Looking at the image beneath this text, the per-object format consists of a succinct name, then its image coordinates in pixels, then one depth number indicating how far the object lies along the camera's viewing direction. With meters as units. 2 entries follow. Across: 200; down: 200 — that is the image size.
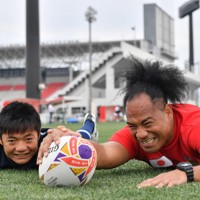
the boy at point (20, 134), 4.31
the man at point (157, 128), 3.53
